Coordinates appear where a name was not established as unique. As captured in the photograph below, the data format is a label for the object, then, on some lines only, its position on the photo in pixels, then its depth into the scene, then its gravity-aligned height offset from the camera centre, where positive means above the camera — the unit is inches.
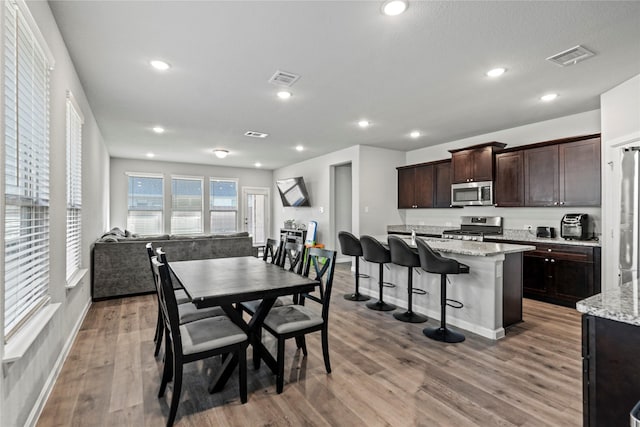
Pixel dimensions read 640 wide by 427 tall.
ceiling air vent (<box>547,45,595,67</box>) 105.3 +55.1
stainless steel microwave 204.7 +14.3
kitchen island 121.1 -30.9
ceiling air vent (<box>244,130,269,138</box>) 215.4 +56.0
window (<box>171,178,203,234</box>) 337.4 +10.3
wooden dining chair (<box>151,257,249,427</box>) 72.4 -31.0
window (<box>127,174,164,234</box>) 317.4 +10.8
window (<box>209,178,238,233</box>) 359.3 +11.4
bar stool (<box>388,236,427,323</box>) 135.4 -20.0
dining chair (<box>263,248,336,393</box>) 85.9 -30.6
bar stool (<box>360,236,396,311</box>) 151.6 -19.8
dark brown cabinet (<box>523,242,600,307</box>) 151.6 -29.9
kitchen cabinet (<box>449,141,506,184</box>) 202.2 +35.2
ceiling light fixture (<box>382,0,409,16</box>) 81.2 +54.8
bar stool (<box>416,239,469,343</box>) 118.5 -21.1
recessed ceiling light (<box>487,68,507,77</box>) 119.3 +55.2
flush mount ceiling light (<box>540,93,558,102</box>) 145.9 +55.9
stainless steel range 205.0 -9.4
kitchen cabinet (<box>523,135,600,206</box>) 161.2 +23.1
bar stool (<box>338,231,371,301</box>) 166.9 -18.4
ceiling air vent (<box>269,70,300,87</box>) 123.7 +55.2
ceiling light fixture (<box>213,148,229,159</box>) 255.8 +51.2
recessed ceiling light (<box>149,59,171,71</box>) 113.3 +55.0
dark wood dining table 78.7 -19.6
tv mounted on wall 312.0 +23.7
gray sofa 171.8 -25.2
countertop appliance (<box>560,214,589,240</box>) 165.3 -6.5
